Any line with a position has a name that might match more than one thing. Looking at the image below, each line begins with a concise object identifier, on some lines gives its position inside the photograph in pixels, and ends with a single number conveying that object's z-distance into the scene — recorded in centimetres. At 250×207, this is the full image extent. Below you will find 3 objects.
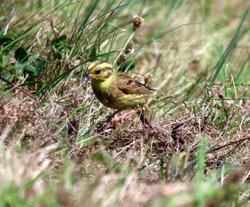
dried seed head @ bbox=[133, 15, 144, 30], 915
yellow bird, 849
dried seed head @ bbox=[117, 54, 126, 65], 966
